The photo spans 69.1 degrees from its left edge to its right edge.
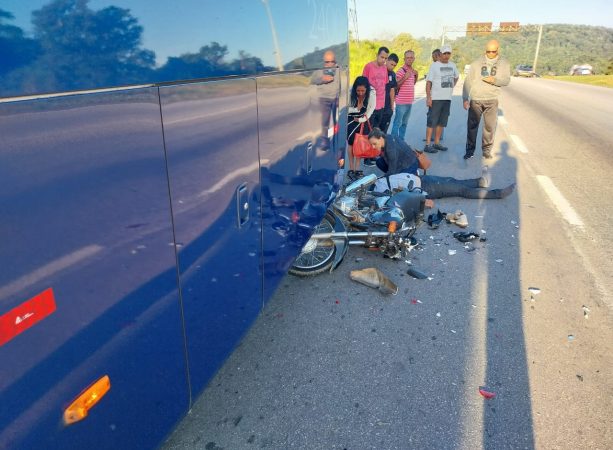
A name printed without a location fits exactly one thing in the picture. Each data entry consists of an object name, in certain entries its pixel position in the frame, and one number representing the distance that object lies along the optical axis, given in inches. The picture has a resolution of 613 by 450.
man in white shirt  362.1
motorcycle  173.2
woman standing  293.6
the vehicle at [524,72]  2534.0
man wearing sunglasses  334.3
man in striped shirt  376.8
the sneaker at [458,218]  218.4
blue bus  44.1
